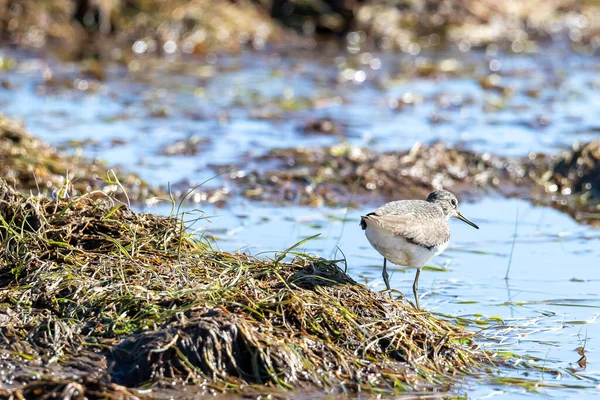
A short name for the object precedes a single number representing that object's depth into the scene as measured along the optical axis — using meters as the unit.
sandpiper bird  11.66
